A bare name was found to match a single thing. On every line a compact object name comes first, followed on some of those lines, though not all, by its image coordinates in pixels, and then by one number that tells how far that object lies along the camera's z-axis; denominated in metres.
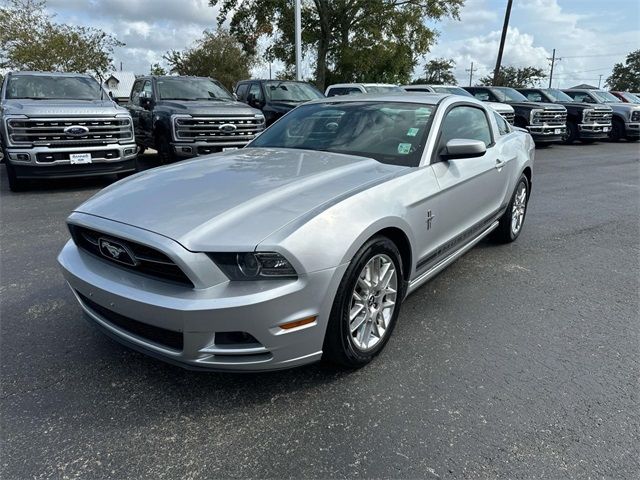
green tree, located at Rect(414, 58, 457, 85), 83.81
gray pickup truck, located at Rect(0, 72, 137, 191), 7.16
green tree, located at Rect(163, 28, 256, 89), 50.31
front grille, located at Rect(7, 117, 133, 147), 7.14
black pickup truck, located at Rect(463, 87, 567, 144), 15.23
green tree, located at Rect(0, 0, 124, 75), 22.80
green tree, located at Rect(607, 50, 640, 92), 77.50
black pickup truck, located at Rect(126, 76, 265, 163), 8.92
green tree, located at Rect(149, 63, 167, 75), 53.83
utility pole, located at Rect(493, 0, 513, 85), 28.02
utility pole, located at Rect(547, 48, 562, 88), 80.62
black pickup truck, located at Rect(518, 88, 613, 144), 16.91
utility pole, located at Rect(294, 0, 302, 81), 18.05
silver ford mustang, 2.20
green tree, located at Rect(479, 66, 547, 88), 79.69
